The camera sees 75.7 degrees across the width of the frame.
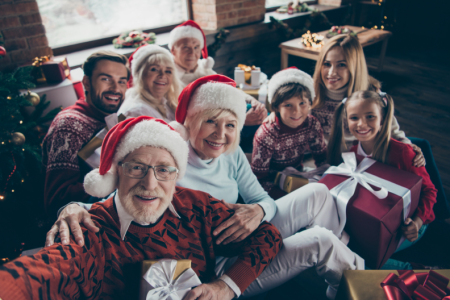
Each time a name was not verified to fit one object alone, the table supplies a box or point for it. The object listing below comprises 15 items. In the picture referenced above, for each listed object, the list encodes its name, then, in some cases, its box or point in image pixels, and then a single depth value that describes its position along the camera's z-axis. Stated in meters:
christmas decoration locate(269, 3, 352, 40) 4.33
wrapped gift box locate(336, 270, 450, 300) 1.02
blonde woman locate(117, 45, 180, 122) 2.01
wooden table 3.85
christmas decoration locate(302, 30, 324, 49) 3.88
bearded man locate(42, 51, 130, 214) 1.57
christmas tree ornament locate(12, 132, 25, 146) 1.75
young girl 1.63
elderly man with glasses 0.92
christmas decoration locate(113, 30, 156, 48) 3.20
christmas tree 1.67
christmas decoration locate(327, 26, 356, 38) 4.28
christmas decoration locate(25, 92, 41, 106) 2.00
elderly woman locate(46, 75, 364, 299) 1.24
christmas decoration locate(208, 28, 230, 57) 3.70
